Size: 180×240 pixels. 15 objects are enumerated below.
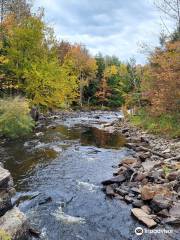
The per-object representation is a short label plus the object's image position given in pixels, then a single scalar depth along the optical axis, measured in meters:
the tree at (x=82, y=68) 33.49
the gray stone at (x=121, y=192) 6.69
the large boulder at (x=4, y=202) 4.84
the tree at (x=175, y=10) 14.49
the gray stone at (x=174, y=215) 5.29
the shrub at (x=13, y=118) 12.24
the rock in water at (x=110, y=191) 6.71
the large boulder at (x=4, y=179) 5.09
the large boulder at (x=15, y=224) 4.42
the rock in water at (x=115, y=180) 7.40
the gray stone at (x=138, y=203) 6.02
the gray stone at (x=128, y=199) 6.32
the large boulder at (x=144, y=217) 5.22
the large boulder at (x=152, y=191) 6.11
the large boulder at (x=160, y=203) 5.72
